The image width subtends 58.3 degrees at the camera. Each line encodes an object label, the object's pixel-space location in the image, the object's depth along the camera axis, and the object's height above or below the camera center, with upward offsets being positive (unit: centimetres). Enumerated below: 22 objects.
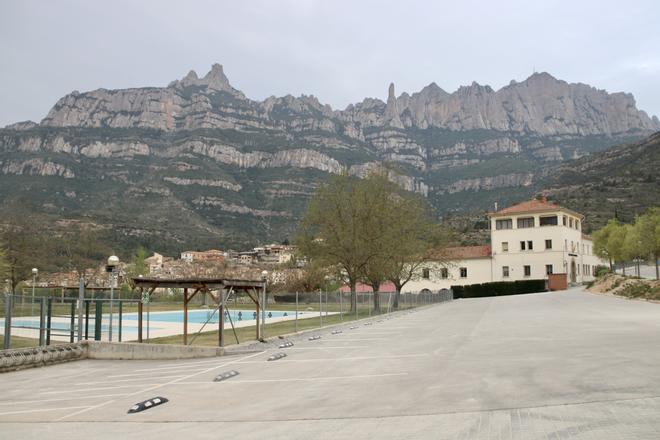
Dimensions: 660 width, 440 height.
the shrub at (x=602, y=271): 6719 +14
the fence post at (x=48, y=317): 1834 -138
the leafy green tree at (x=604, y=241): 6994 +386
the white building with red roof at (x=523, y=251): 7012 +248
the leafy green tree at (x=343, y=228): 3966 +302
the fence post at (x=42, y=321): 1814 -146
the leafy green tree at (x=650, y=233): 4969 +327
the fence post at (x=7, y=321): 1686 -138
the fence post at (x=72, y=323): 1890 -160
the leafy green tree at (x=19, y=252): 5000 +187
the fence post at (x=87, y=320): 1944 -157
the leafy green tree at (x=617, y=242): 6469 +323
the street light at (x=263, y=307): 2077 -125
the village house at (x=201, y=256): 10293 +294
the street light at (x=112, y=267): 2048 +21
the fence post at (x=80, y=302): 1856 -92
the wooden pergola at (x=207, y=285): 1802 -40
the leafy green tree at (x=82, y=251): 6212 +251
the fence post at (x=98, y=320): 1891 -153
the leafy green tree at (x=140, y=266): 7525 +86
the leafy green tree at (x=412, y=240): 4256 +274
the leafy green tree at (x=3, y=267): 3935 +44
